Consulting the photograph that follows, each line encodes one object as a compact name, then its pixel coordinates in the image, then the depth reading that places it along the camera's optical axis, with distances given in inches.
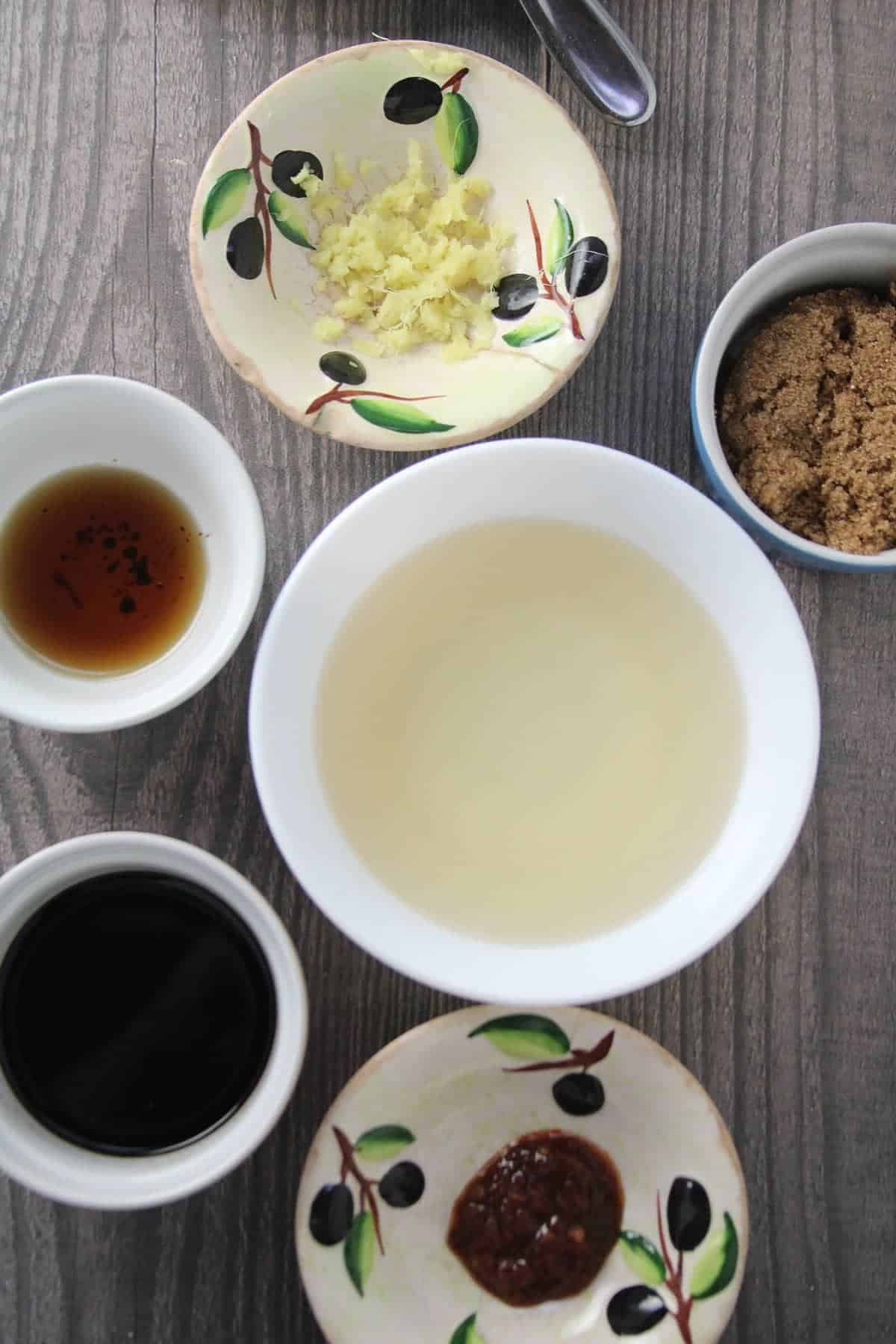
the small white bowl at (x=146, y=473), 18.2
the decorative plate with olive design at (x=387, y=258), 19.1
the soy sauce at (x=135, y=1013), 19.2
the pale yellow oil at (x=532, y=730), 19.4
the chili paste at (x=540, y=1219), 19.3
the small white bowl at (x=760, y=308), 19.0
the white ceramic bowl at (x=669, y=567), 18.3
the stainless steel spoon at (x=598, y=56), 19.9
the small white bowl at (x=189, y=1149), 18.2
